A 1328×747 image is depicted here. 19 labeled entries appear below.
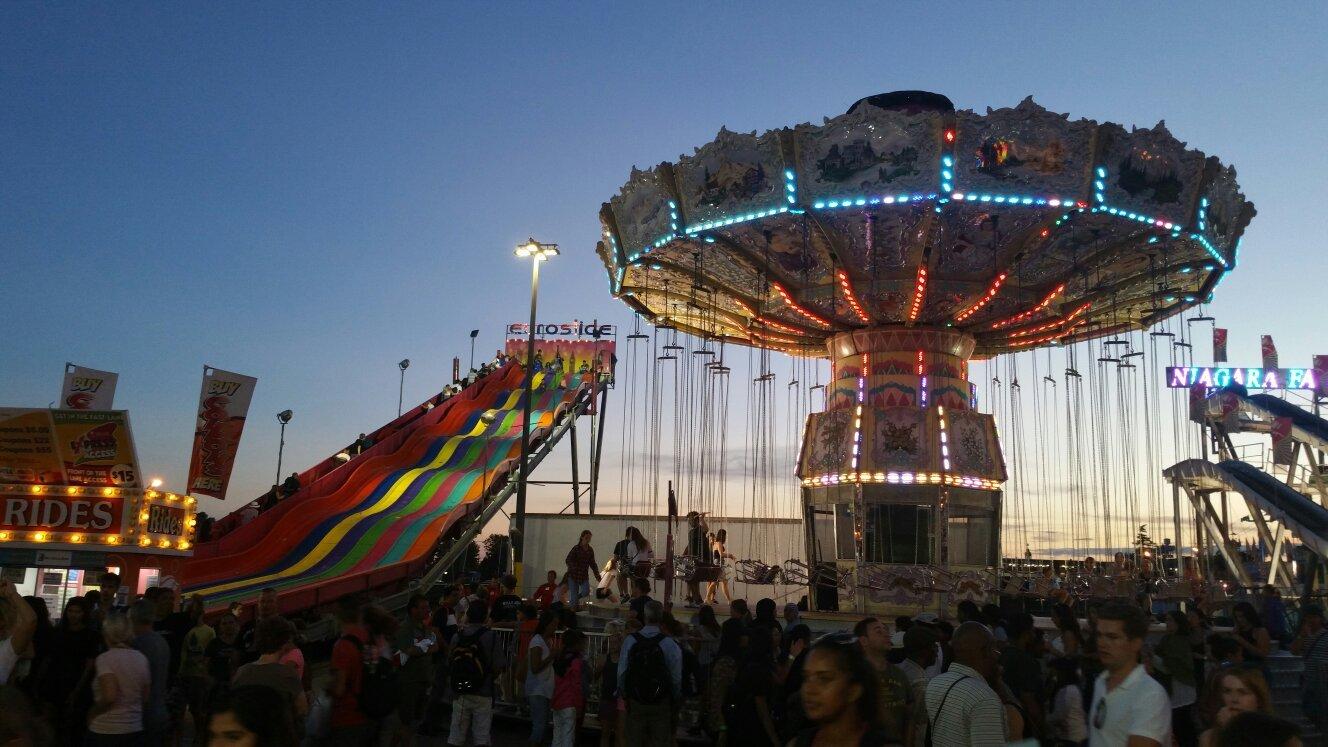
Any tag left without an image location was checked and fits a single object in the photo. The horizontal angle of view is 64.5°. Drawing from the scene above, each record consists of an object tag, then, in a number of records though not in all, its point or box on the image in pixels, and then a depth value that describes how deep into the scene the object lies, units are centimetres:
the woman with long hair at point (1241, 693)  445
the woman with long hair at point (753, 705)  692
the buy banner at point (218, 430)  2027
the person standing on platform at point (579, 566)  1902
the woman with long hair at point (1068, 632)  845
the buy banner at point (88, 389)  2228
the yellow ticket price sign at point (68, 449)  2028
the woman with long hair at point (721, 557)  2017
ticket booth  1984
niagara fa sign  4053
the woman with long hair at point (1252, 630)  964
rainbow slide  2434
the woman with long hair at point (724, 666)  852
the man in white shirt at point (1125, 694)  445
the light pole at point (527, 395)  2186
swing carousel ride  1691
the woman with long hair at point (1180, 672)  848
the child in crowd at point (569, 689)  930
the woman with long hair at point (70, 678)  711
